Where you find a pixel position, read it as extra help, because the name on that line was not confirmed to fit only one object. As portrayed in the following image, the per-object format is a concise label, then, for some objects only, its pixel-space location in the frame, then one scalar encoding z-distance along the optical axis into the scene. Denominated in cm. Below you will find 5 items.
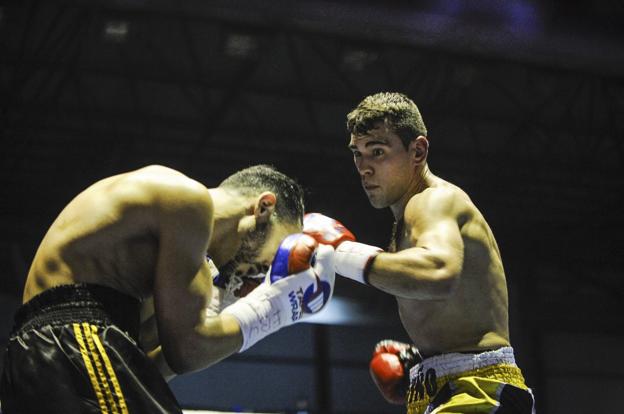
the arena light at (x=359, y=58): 1517
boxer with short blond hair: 454
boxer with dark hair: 353
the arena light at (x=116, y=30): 1412
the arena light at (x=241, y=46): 1462
